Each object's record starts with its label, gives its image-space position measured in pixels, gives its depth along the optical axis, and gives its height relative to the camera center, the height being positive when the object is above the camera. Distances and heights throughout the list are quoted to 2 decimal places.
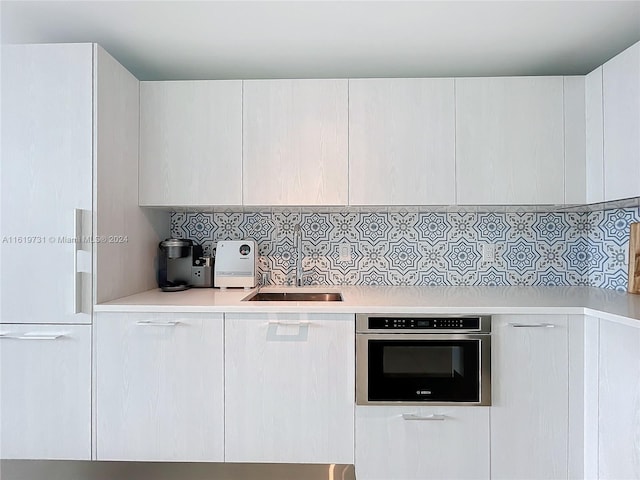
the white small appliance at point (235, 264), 2.61 -0.13
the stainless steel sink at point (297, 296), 2.62 -0.32
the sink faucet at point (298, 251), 2.80 -0.05
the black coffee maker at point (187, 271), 2.67 -0.17
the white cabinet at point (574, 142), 2.38 +0.53
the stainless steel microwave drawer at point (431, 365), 1.98 -0.52
